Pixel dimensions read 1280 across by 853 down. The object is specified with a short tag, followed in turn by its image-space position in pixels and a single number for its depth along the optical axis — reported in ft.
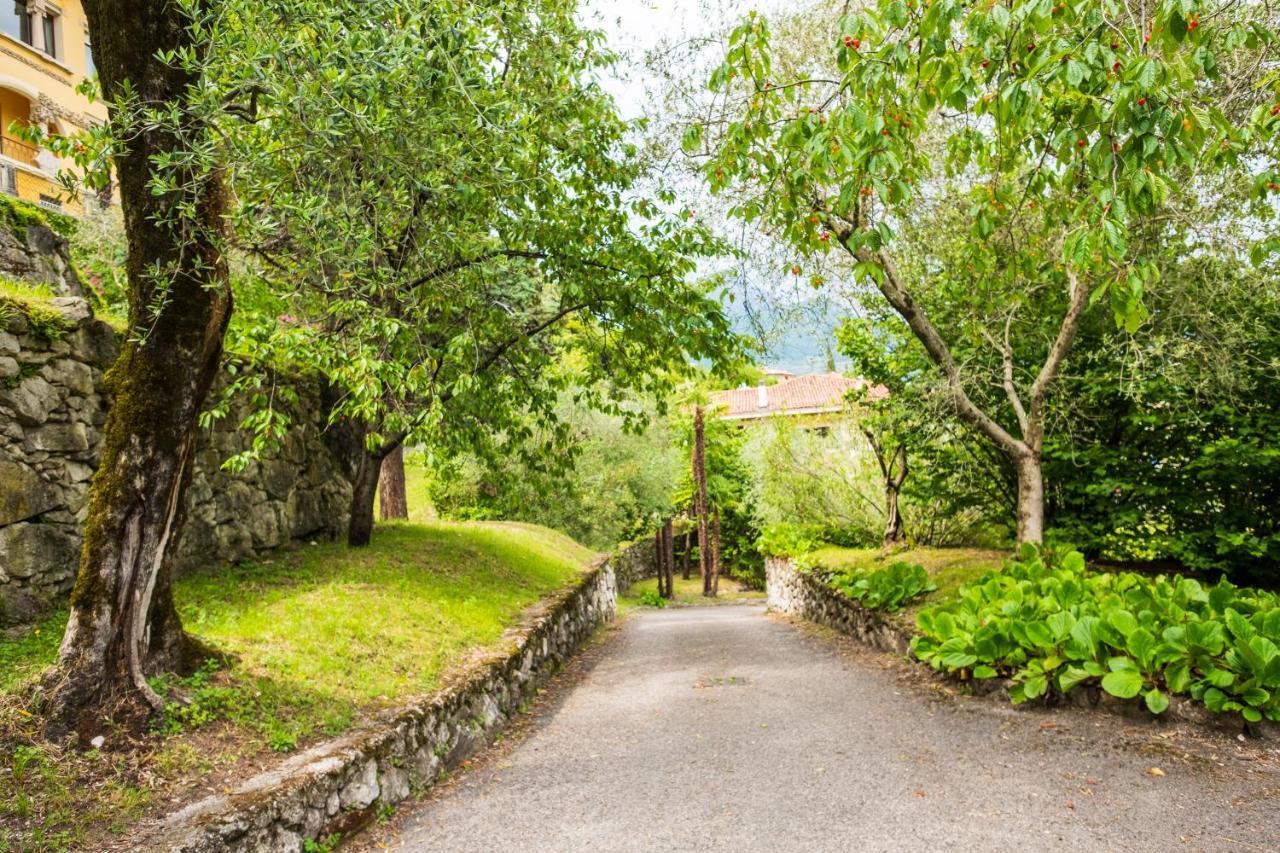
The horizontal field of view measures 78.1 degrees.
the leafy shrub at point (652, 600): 81.30
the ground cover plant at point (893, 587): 29.32
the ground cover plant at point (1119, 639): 15.35
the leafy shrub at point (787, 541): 54.54
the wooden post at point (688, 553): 113.09
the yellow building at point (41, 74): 57.16
